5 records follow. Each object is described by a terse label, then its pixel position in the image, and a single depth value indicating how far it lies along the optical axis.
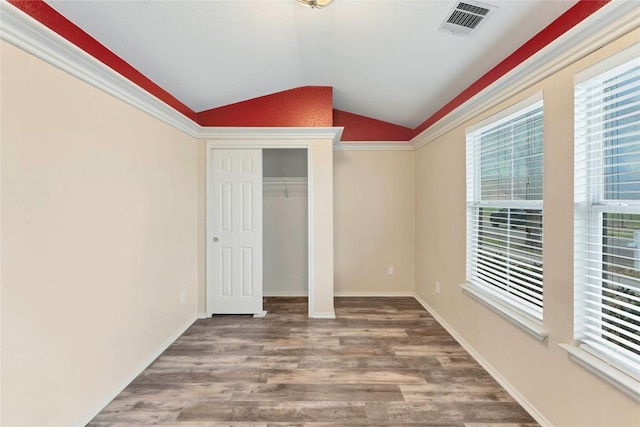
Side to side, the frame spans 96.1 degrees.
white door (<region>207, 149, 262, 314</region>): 3.47
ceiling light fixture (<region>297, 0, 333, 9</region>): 1.89
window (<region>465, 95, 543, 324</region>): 1.89
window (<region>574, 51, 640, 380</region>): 1.32
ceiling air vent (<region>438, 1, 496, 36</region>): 1.70
